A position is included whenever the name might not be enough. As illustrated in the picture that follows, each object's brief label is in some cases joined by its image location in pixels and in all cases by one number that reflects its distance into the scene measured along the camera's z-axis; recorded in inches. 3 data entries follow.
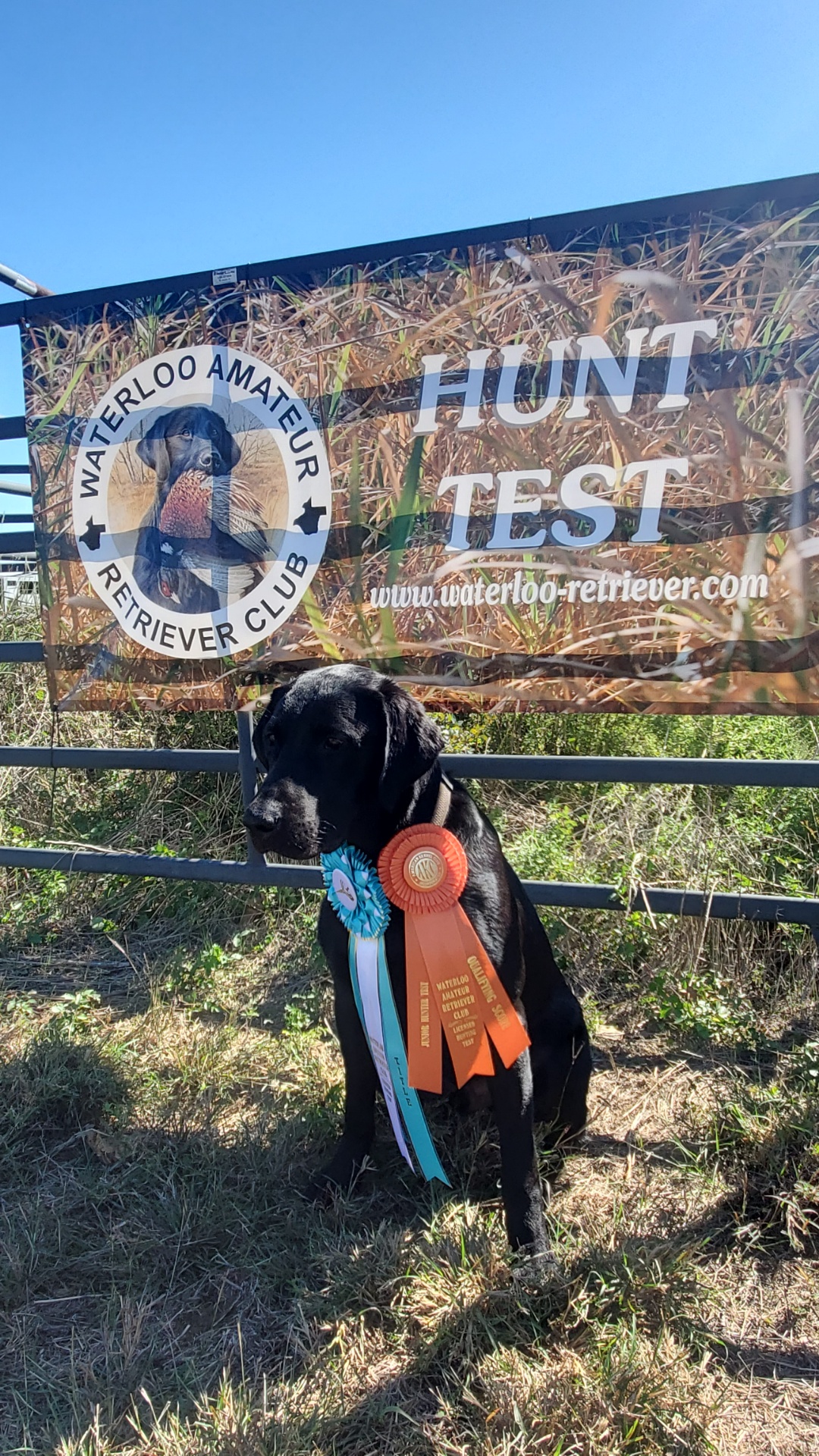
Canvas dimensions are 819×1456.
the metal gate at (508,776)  104.3
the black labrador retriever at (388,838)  76.4
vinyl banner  95.9
